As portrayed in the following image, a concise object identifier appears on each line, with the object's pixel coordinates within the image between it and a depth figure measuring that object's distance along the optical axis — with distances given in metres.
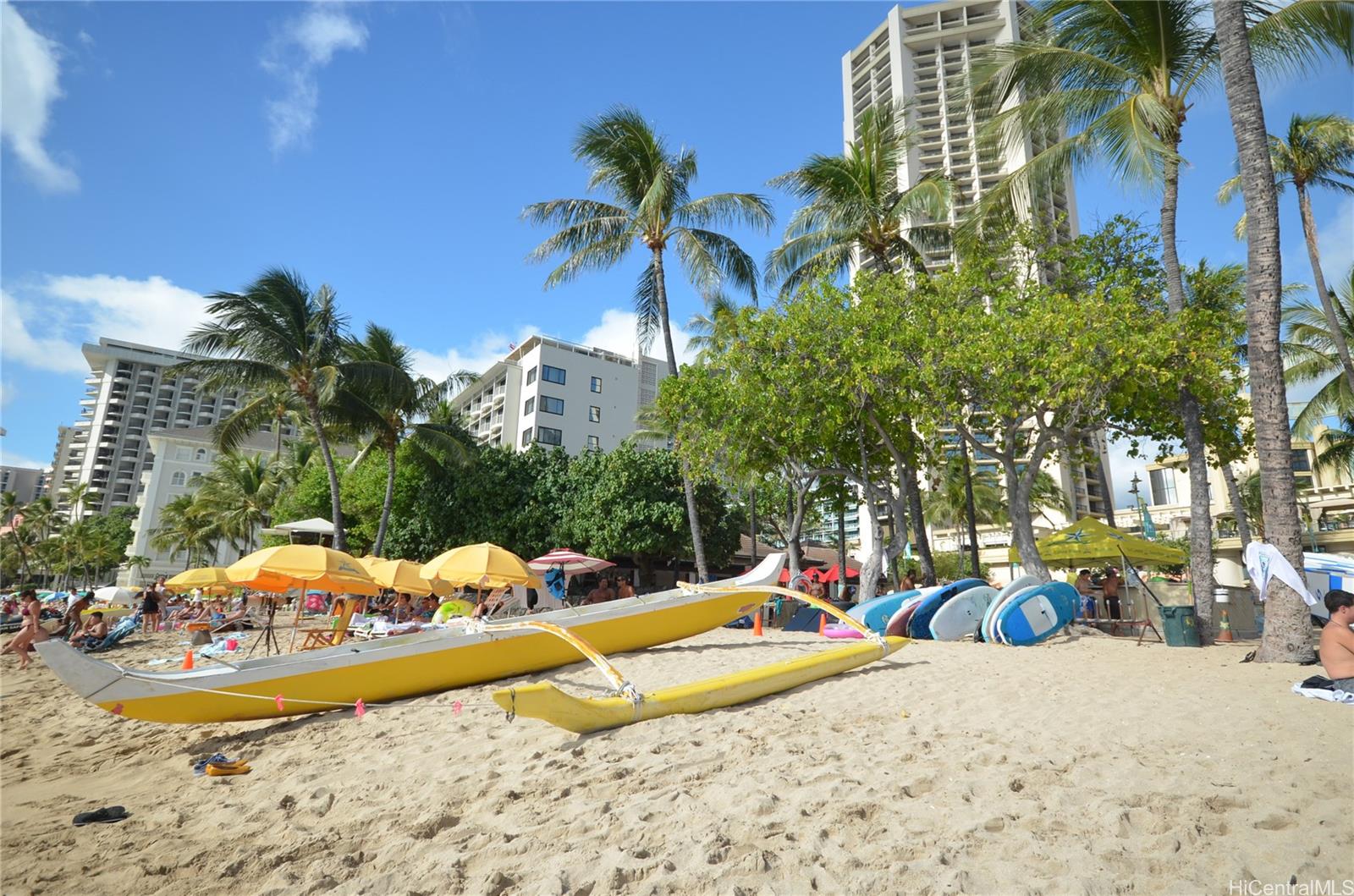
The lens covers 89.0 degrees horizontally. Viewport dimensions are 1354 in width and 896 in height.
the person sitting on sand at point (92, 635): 15.04
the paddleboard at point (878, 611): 11.29
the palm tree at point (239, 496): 38.09
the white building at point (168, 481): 59.53
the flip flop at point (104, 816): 4.90
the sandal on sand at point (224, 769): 6.06
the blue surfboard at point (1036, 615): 10.36
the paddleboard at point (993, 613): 10.41
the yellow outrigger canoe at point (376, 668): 6.47
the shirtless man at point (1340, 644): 5.41
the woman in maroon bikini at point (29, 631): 12.39
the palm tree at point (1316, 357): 18.33
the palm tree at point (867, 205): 16.05
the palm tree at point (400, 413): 22.62
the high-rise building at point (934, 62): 77.19
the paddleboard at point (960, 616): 10.84
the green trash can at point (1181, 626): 10.18
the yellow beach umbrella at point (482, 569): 11.68
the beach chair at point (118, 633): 15.23
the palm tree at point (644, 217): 17.14
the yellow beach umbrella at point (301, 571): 10.04
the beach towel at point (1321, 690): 5.35
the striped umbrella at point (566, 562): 17.08
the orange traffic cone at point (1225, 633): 11.26
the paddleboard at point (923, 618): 11.13
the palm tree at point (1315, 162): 14.20
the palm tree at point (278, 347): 19.89
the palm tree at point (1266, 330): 7.80
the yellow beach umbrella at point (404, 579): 13.81
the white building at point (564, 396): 49.72
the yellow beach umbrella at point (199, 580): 13.96
